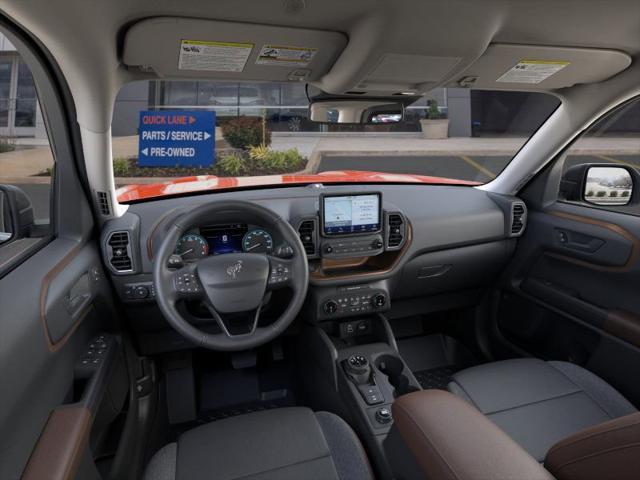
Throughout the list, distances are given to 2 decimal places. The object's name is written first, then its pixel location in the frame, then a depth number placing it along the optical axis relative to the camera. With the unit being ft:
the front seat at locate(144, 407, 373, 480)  5.30
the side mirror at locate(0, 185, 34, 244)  5.67
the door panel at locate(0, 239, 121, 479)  4.02
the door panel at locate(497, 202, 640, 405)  7.51
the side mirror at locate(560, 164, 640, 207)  8.34
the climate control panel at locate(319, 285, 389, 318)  8.40
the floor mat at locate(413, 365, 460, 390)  9.86
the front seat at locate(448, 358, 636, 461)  6.20
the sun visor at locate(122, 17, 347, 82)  5.22
